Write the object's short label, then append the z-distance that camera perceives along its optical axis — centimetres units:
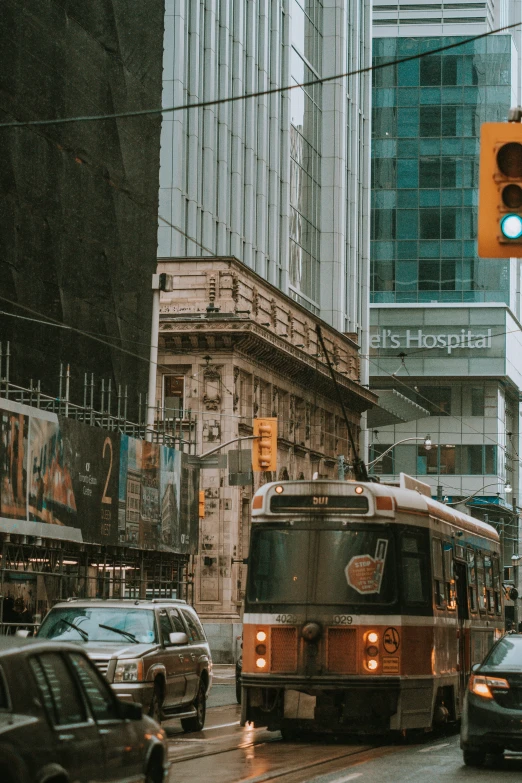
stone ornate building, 5400
